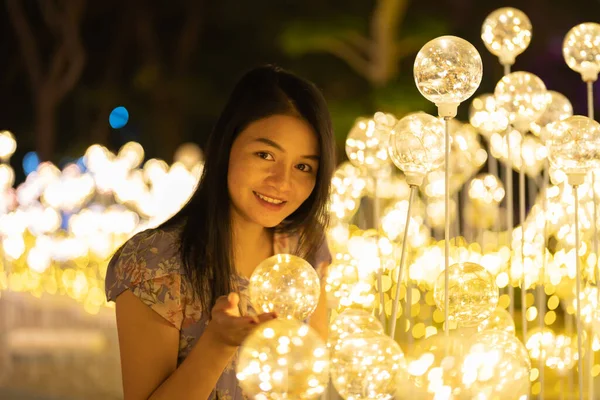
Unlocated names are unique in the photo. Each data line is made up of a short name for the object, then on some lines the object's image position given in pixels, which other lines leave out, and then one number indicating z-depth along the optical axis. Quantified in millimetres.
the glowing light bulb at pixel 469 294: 1847
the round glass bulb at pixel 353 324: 1773
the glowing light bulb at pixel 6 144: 5884
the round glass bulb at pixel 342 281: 2210
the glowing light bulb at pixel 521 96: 2102
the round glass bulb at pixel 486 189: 3801
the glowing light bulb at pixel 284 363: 1585
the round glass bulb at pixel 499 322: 1934
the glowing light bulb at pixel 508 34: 2210
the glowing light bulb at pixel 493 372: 1699
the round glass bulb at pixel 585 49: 2127
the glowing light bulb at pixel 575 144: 1867
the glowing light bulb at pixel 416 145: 1853
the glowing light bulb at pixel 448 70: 1794
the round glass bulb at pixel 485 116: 2434
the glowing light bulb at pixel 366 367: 1647
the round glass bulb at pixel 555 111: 2446
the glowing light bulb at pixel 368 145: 2389
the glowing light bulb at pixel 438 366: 1693
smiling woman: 1910
